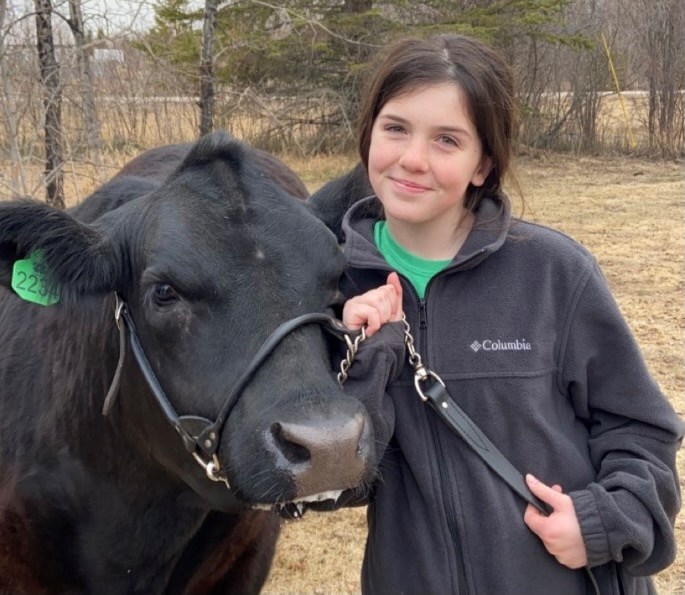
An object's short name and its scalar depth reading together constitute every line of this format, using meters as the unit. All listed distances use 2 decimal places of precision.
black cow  1.92
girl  2.11
